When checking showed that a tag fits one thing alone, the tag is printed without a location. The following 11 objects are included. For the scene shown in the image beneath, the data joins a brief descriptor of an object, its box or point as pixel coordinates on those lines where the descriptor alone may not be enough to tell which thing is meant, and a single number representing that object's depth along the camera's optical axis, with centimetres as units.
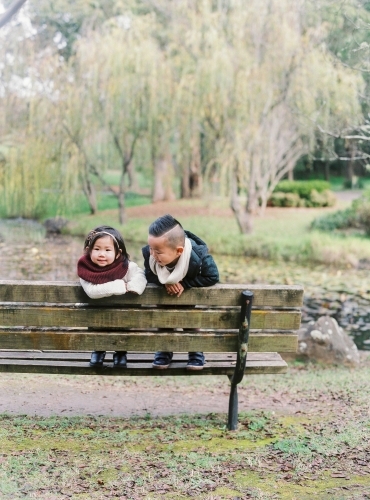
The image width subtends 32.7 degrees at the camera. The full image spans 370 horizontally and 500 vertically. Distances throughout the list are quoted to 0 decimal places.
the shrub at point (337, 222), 2022
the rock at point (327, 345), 739
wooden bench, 338
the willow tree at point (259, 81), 1709
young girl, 333
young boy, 332
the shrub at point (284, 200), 2614
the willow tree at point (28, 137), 1802
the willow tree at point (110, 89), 1862
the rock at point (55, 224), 2127
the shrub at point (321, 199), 2605
